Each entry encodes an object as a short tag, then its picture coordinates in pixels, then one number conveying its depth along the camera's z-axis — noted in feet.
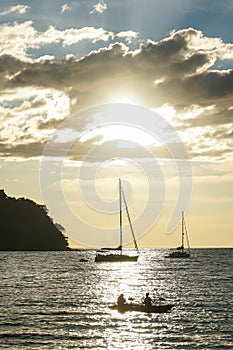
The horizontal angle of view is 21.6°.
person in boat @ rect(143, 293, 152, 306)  223.51
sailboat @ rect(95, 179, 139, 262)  568.16
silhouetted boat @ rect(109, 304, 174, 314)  223.30
